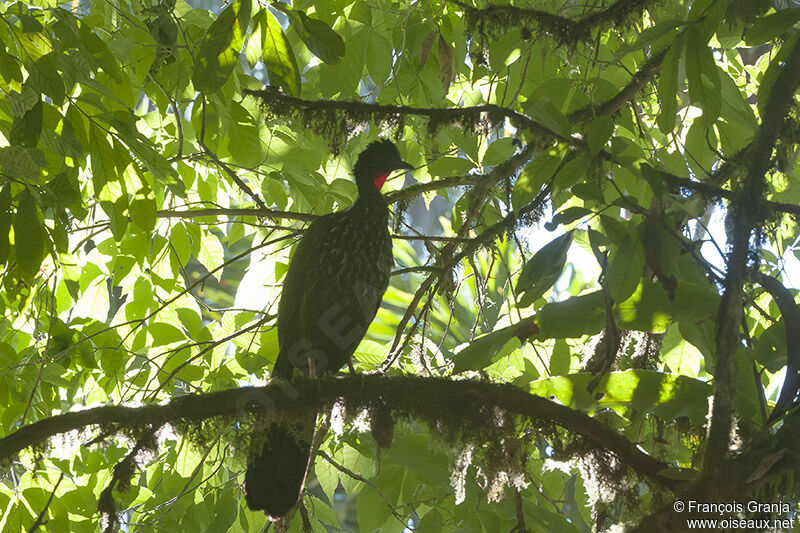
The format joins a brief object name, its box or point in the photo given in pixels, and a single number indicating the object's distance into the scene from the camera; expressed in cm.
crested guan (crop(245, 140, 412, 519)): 2027
